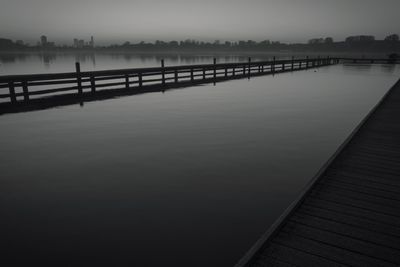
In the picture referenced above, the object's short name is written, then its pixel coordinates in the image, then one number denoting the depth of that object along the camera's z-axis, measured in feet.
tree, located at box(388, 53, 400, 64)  197.22
